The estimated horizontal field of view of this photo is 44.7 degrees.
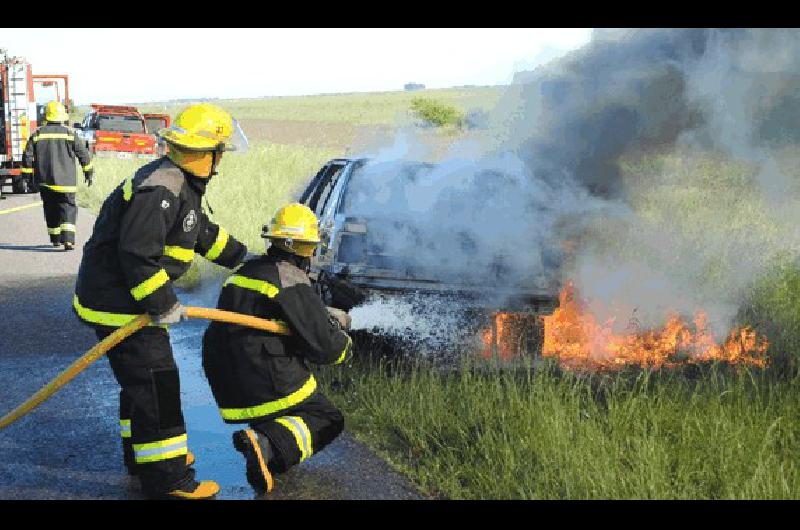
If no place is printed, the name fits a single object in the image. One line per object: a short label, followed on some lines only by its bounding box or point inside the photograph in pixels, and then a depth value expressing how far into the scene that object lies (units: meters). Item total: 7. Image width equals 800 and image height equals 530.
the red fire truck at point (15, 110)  21.20
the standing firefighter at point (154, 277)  4.19
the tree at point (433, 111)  39.88
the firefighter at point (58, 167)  12.25
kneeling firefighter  4.43
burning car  6.05
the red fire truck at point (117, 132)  29.41
